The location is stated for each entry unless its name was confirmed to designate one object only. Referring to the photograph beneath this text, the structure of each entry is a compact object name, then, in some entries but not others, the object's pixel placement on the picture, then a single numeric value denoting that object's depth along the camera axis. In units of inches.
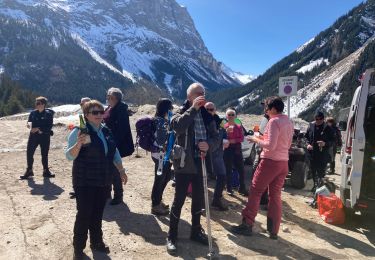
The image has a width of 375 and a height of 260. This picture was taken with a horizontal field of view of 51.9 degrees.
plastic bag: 261.7
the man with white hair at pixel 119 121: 257.1
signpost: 395.2
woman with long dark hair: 240.5
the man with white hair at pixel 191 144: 187.3
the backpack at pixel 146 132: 245.1
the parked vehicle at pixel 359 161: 232.8
